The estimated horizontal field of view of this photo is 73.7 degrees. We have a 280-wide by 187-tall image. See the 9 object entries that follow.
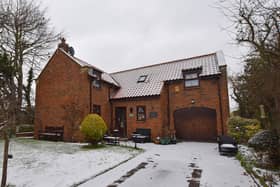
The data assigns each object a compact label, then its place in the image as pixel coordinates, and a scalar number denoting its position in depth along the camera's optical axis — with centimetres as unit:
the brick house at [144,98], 1470
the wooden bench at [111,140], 1318
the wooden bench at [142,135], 1471
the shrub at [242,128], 1157
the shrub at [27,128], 1965
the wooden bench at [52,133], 1533
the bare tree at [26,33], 1427
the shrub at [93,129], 1151
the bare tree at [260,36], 498
